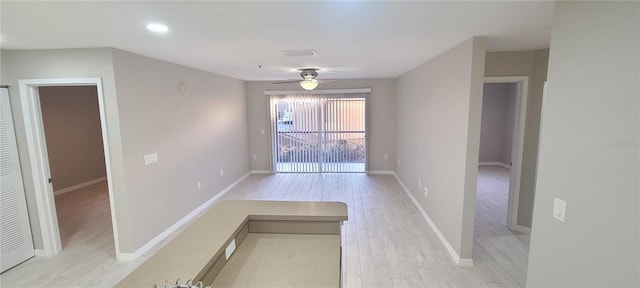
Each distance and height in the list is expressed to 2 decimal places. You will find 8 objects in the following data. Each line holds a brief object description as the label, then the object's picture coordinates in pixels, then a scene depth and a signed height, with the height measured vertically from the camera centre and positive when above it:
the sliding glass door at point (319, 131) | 6.36 -0.31
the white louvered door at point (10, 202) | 2.74 -0.85
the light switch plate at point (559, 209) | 1.51 -0.53
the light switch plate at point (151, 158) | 3.11 -0.45
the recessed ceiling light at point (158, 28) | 1.97 +0.69
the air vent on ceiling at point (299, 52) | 2.96 +0.74
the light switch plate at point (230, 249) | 1.45 -0.71
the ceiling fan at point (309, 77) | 4.24 +0.66
